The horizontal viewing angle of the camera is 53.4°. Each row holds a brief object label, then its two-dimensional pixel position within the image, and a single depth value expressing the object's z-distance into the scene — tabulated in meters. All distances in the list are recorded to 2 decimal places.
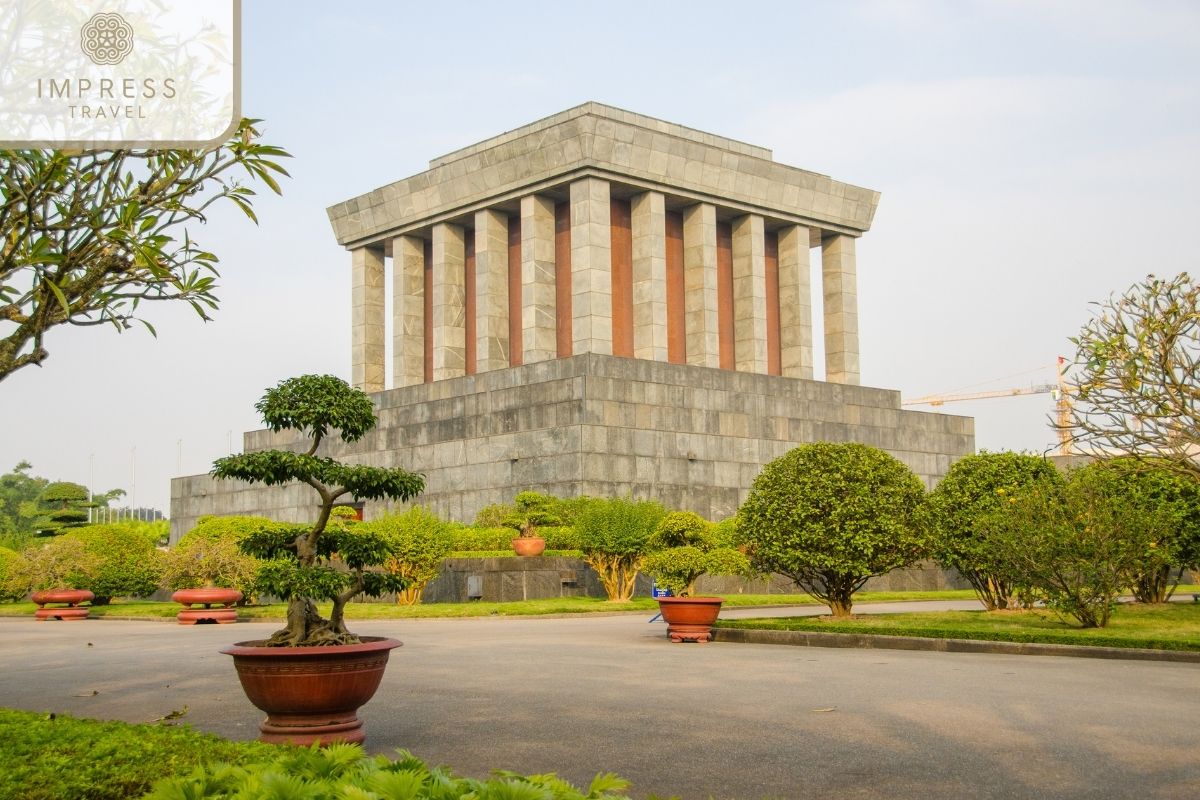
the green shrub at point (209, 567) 25.05
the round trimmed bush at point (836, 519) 18.69
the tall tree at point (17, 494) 94.25
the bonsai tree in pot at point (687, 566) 17.19
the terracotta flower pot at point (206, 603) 23.31
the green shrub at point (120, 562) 30.66
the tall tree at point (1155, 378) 16.84
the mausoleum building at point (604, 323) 36.31
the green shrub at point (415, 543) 26.06
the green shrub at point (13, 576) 29.55
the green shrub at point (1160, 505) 19.12
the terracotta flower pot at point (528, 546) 28.02
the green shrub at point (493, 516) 32.00
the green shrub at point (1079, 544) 16.95
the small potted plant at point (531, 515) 29.19
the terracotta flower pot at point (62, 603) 26.80
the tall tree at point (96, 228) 6.58
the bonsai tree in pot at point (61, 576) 26.84
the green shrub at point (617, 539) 27.38
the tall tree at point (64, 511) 56.94
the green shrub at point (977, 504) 20.55
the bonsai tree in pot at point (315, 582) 7.90
